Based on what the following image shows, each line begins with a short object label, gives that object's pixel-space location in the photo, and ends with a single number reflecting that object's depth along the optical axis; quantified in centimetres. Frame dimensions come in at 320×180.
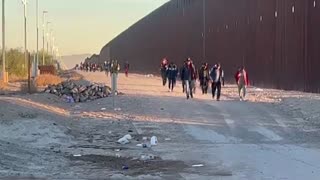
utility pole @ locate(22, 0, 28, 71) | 7106
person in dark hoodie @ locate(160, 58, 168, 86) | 4399
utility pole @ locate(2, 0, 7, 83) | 5738
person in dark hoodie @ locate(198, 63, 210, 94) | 3556
